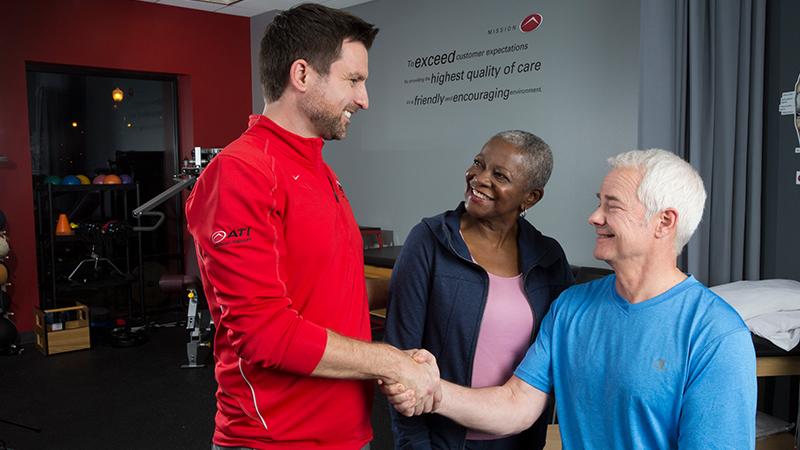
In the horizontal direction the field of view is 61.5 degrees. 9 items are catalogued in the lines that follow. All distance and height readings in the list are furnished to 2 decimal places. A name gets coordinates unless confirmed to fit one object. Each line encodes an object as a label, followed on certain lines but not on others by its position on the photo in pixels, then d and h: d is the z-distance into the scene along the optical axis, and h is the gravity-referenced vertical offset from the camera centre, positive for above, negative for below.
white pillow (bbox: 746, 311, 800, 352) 2.45 -0.60
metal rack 5.46 -0.52
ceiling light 6.14 +0.73
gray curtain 3.13 +0.28
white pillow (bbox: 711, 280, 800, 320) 2.59 -0.52
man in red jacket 1.21 -0.17
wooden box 5.15 -1.19
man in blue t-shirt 1.29 -0.37
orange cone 5.53 -0.42
